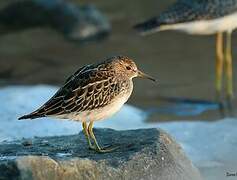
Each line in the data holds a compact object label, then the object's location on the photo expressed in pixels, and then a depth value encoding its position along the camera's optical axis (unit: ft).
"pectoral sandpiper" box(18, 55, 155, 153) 44.70
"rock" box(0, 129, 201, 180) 38.88
